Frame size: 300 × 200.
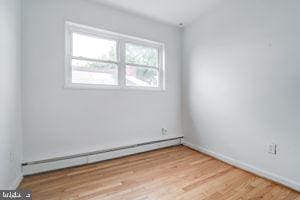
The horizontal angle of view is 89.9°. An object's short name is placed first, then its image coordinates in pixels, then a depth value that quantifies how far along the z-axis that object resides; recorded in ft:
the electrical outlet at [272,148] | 6.21
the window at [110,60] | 7.66
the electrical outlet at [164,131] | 10.21
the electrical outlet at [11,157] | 5.19
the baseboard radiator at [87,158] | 6.60
